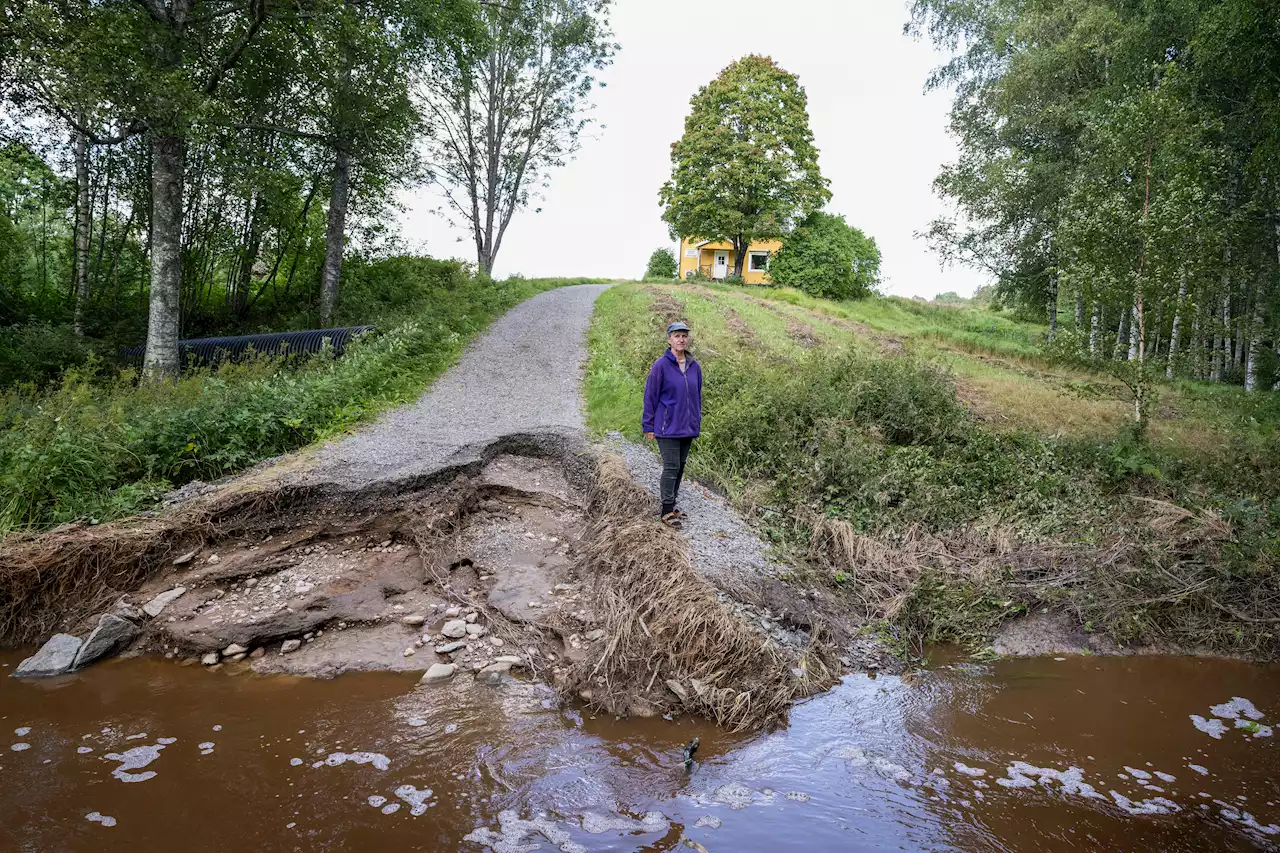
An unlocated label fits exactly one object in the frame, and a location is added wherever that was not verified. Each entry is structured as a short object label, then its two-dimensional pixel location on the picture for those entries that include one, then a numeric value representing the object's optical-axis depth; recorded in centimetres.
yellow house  4377
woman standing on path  688
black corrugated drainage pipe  1380
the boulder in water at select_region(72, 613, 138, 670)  512
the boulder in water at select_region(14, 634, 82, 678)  499
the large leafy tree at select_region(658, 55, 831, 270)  3712
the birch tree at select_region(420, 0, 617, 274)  2623
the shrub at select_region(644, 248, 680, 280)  5299
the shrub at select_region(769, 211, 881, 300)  3631
